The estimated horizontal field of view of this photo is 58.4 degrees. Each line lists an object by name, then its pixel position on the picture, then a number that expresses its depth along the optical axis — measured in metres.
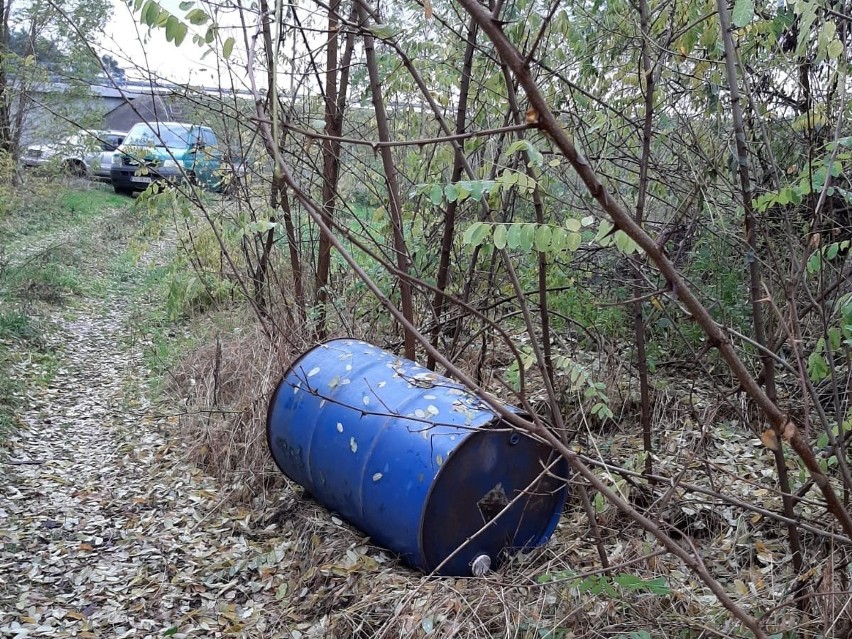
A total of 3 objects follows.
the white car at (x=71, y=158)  11.86
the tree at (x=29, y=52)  10.85
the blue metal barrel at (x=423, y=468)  3.19
